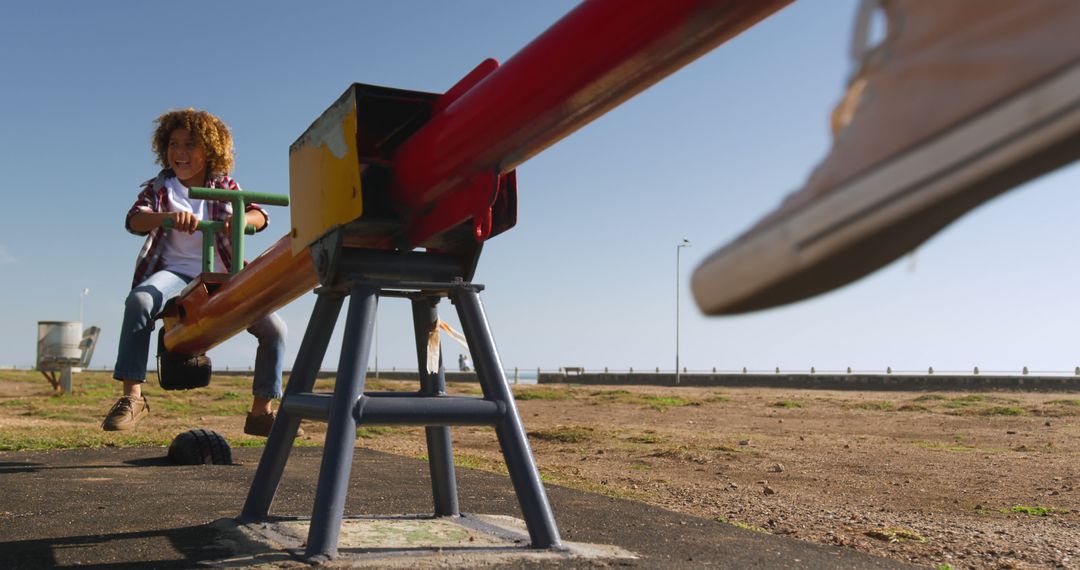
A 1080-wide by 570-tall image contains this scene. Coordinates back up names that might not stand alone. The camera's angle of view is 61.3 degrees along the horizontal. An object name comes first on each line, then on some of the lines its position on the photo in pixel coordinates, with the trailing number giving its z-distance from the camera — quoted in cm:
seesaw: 225
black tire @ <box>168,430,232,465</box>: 550
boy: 493
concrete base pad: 273
